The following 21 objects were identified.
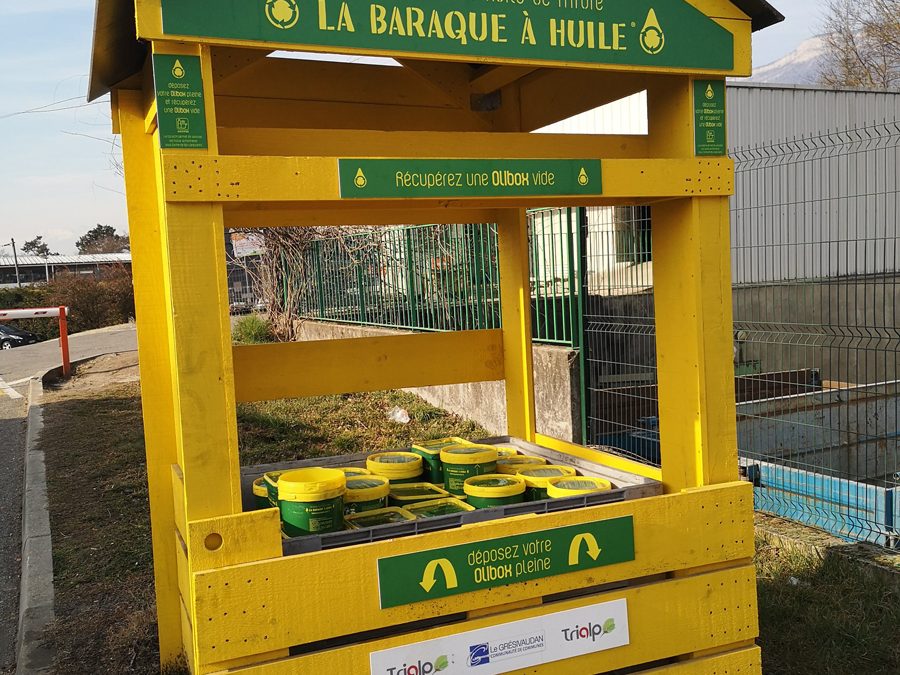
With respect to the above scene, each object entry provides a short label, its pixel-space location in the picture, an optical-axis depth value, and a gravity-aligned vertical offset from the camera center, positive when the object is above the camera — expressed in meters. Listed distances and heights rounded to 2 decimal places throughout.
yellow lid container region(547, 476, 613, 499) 3.15 -0.82
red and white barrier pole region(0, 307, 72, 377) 15.41 -0.12
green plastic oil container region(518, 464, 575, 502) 3.38 -0.84
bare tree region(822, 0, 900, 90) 28.66 +7.82
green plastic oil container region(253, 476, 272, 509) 3.50 -0.85
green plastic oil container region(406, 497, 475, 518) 3.22 -0.88
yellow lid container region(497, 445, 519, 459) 4.10 -0.85
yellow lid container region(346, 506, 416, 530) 3.04 -0.85
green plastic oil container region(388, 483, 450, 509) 3.47 -0.89
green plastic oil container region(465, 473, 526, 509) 3.20 -0.82
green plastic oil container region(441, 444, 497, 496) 3.62 -0.80
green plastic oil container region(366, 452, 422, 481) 3.80 -0.83
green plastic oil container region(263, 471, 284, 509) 3.36 -0.80
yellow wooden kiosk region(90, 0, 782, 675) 2.44 -0.11
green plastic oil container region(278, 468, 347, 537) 2.85 -0.74
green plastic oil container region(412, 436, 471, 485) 3.90 -0.83
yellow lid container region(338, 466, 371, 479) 3.69 -0.81
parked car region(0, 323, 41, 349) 29.30 -1.00
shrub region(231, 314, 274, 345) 17.19 -0.74
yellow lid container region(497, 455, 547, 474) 3.77 -0.85
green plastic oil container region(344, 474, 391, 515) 3.23 -0.81
